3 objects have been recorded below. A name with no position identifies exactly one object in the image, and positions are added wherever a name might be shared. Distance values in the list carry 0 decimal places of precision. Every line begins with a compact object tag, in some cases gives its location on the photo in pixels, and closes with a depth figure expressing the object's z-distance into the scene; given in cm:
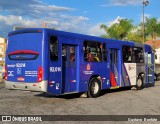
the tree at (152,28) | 4528
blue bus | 864
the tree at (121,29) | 4579
